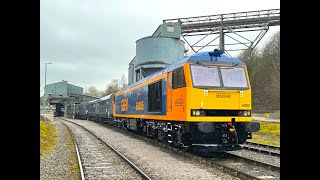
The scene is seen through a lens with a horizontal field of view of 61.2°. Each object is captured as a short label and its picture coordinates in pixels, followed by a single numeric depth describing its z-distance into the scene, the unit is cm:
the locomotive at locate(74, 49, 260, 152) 854
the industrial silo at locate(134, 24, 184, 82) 2784
